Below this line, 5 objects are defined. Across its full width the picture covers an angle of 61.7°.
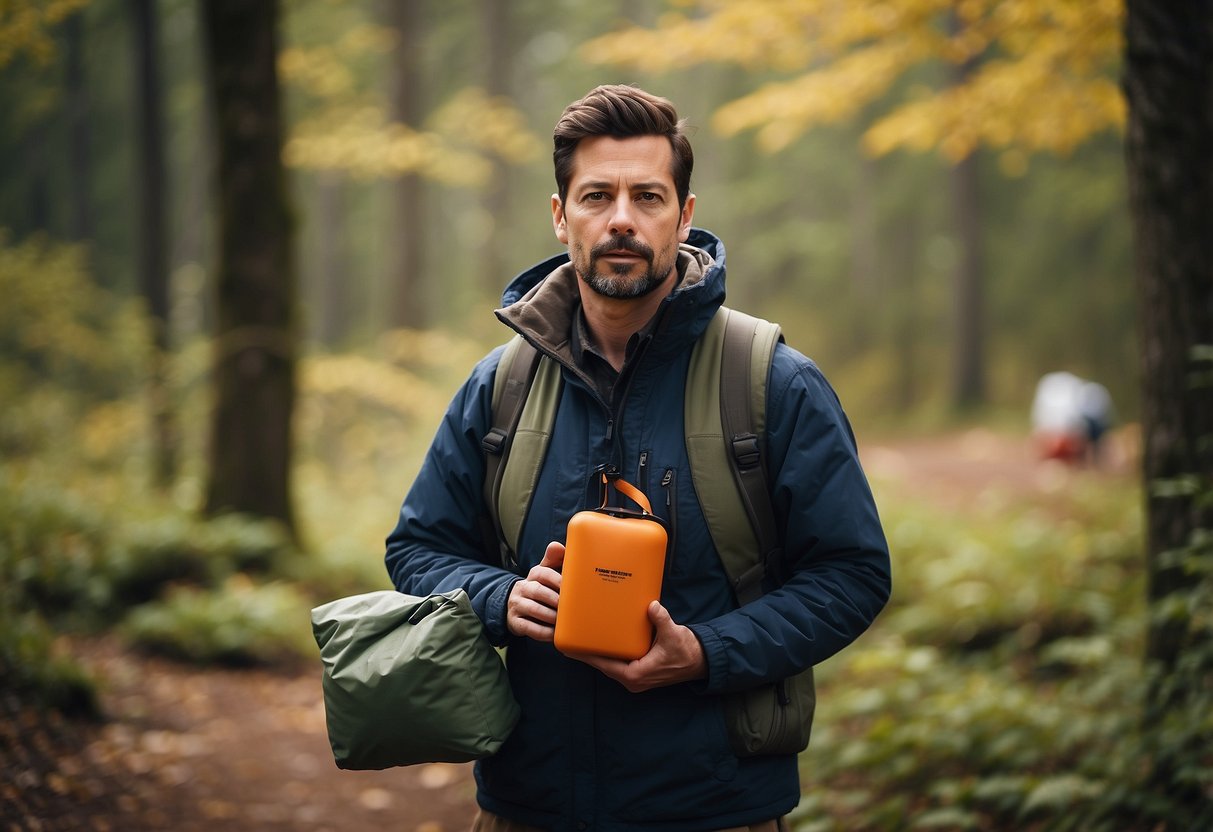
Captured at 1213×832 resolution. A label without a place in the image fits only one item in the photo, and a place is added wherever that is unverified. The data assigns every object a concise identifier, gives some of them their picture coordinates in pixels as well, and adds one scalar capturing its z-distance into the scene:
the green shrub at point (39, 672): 5.09
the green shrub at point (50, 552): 7.29
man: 2.30
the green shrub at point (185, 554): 7.90
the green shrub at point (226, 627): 7.27
